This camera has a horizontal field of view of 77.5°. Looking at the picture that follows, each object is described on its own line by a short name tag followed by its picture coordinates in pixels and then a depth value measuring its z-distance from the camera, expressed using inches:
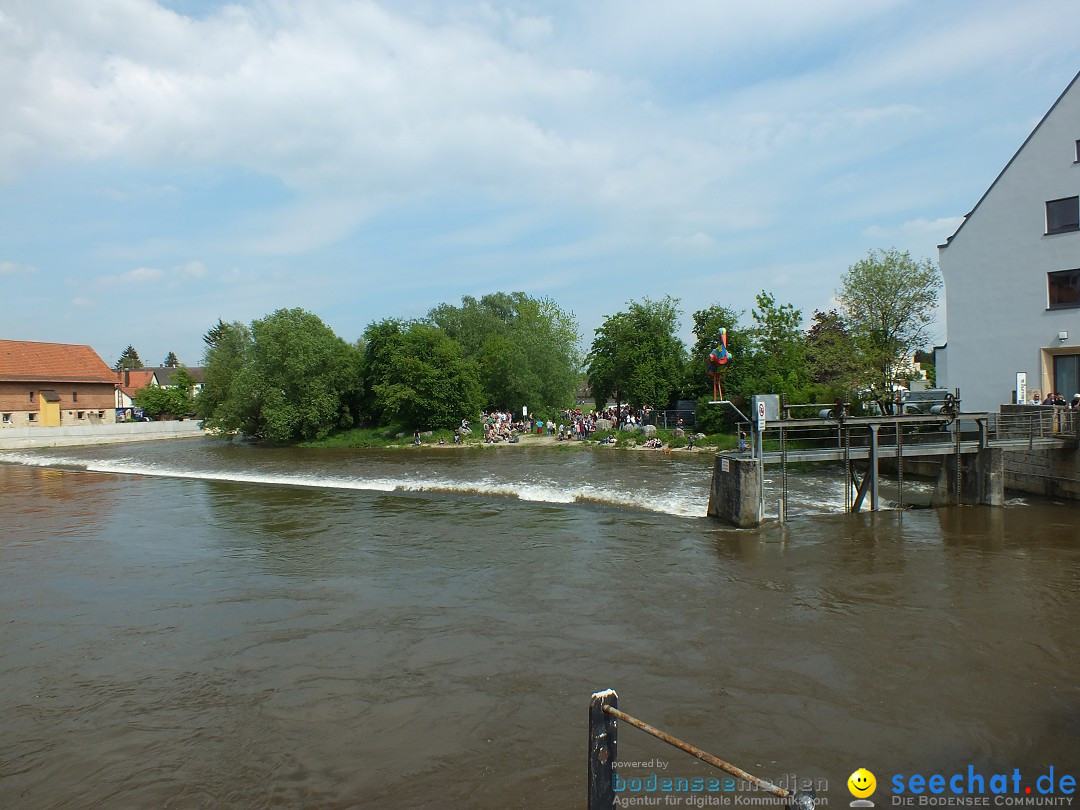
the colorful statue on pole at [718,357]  873.5
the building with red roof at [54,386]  2374.5
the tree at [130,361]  5831.7
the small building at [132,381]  3969.2
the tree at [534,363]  2140.7
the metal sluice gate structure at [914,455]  661.3
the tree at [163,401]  3221.0
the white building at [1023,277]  887.1
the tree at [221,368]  2527.1
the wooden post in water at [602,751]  121.9
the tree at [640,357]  1804.3
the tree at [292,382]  2069.4
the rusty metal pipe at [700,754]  103.0
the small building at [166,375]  4311.0
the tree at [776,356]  1492.4
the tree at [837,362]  1257.4
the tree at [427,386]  1983.3
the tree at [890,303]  1311.5
